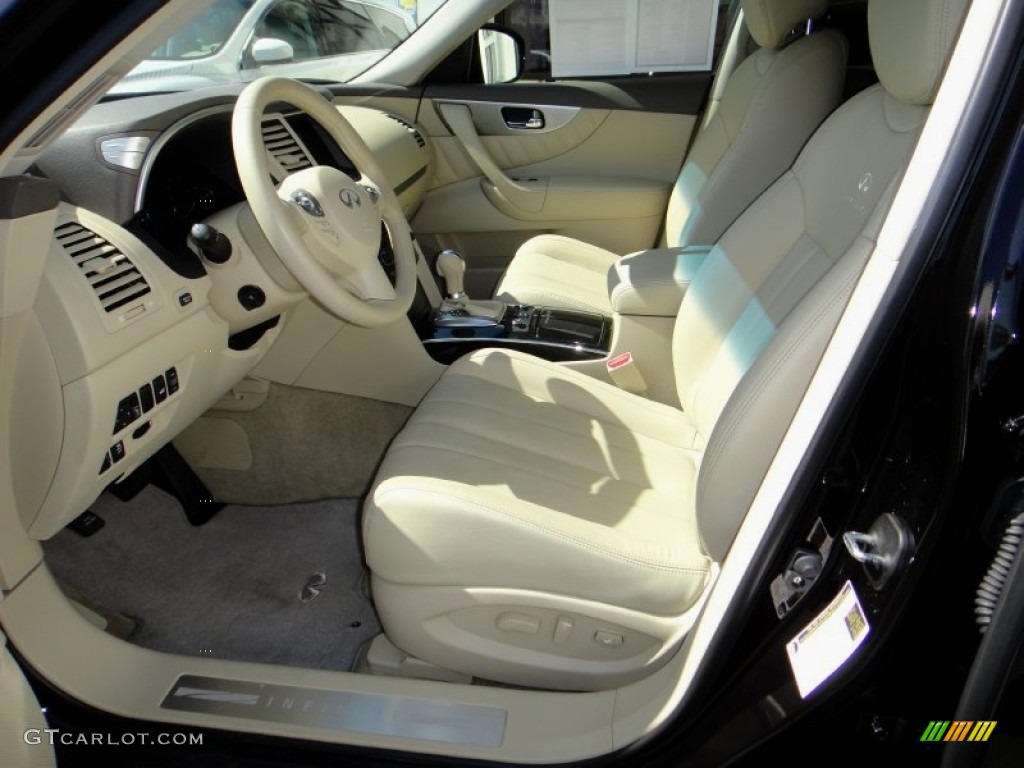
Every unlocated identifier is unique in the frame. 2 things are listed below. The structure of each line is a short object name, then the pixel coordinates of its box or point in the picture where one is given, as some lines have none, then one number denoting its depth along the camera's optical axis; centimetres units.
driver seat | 93
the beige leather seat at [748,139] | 176
